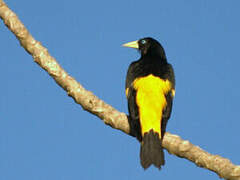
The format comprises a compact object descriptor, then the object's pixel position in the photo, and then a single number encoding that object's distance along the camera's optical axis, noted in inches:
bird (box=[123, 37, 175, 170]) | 404.2
